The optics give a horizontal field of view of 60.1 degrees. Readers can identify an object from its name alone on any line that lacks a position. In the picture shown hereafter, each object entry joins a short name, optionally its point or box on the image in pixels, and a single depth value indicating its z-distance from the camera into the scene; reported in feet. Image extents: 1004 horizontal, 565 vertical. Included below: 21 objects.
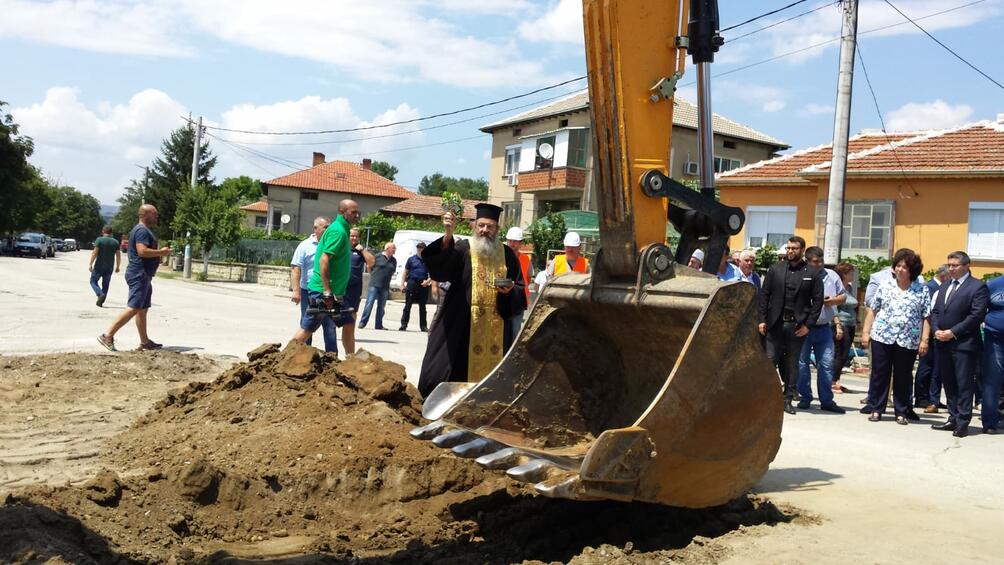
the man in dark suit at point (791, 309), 31.76
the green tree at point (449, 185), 440.66
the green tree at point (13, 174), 177.27
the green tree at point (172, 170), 200.13
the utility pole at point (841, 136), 51.49
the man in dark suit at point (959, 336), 28.83
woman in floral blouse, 30.83
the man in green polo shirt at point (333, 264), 29.78
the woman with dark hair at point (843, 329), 38.90
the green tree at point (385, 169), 433.48
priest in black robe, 22.47
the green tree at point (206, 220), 123.13
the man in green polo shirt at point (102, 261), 58.29
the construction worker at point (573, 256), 37.04
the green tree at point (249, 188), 332.80
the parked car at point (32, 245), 183.11
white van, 98.07
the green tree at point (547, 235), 104.01
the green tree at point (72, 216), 321.93
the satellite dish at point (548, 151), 143.33
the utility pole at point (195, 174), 125.90
